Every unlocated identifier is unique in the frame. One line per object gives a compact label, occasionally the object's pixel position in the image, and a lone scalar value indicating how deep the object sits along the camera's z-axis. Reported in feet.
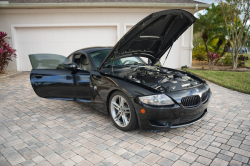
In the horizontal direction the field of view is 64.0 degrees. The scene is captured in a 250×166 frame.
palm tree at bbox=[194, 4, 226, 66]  43.60
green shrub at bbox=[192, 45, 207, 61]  48.98
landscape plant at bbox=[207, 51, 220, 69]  37.41
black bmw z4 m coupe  10.18
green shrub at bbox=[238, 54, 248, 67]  39.47
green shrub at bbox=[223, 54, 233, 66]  42.29
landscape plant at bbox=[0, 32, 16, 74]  31.22
